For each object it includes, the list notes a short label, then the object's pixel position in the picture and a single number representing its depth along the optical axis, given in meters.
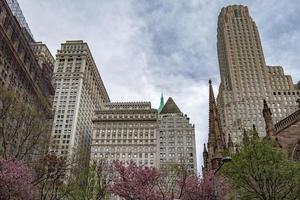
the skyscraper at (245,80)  117.56
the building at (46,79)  78.47
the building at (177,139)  121.04
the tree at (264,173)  23.09
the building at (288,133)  33.86
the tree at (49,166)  30.62
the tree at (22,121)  27.86
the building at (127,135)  121.25
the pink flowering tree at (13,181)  23.73
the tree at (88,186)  34.62
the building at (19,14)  75.51
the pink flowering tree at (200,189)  37.91
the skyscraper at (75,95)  126.19
